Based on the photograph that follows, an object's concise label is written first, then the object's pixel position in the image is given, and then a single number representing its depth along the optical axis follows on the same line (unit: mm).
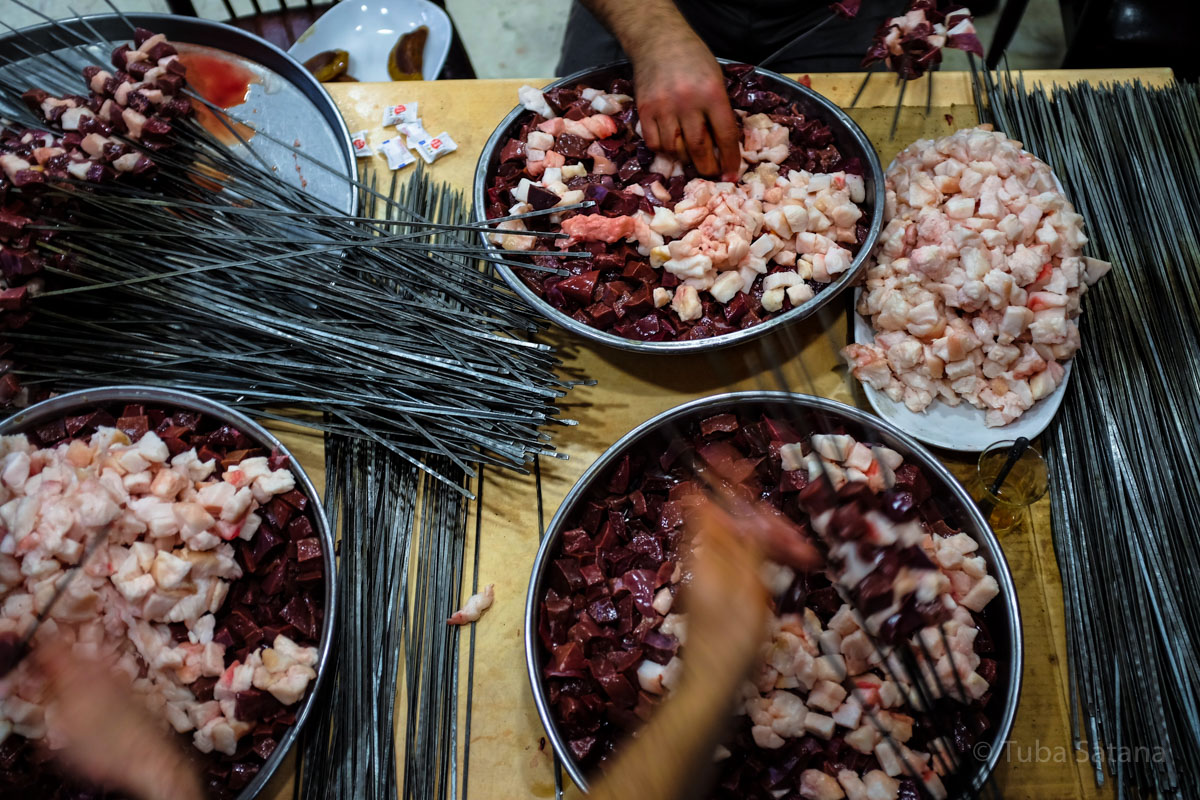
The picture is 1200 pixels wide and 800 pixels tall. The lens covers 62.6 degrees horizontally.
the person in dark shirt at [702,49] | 937
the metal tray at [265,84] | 1027
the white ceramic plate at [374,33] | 1264
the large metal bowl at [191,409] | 802
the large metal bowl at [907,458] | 761
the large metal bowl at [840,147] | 879
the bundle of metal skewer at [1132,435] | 789
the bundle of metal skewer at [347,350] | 855
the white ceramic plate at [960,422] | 871
